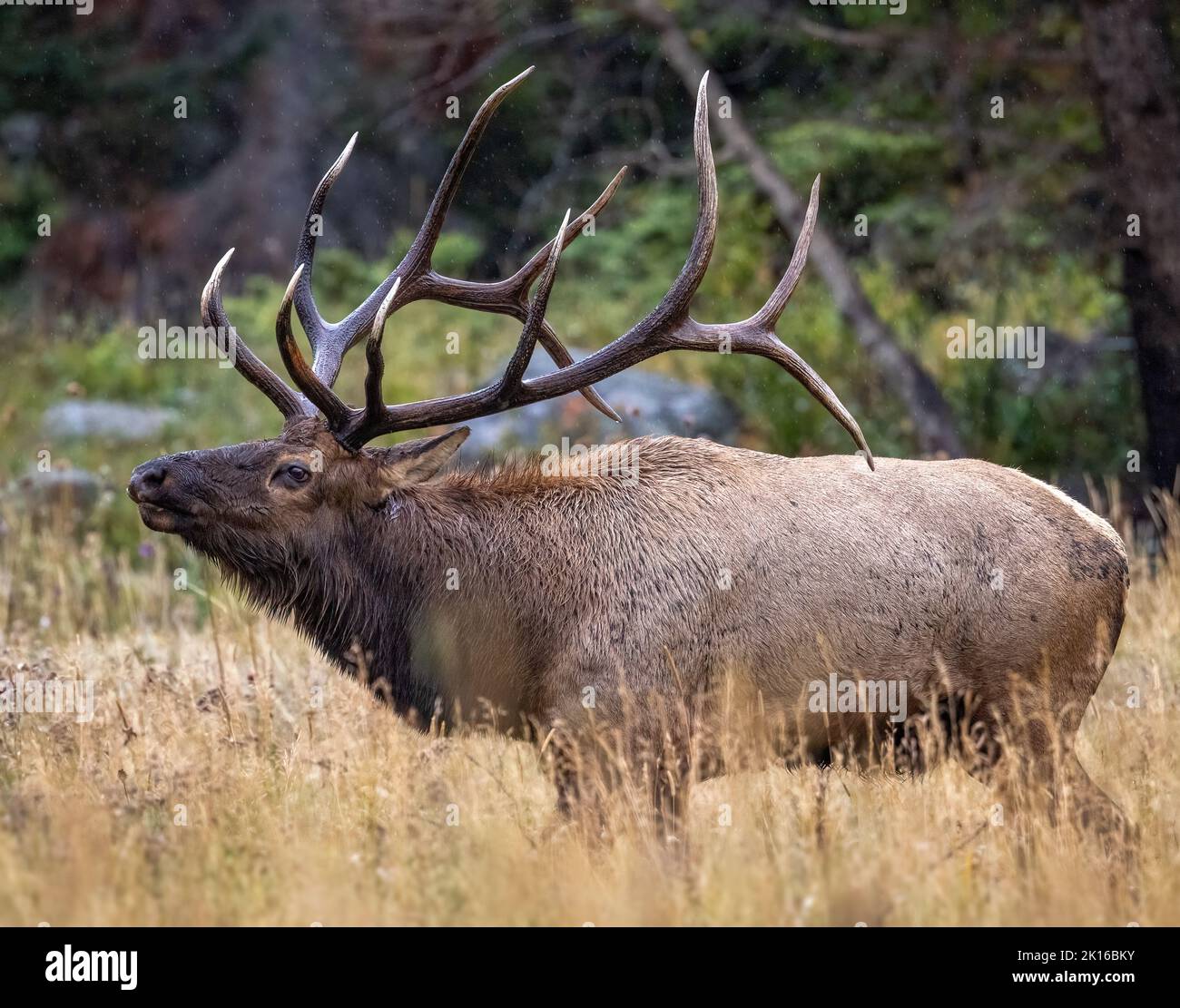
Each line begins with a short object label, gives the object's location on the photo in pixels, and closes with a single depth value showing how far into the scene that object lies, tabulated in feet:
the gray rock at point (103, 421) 44.73
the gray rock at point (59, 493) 35.70
